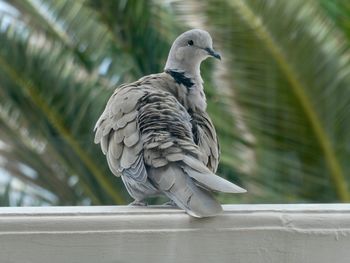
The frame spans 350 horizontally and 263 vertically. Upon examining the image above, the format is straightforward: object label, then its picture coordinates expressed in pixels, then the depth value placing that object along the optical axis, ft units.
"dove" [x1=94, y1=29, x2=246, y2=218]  13.94
